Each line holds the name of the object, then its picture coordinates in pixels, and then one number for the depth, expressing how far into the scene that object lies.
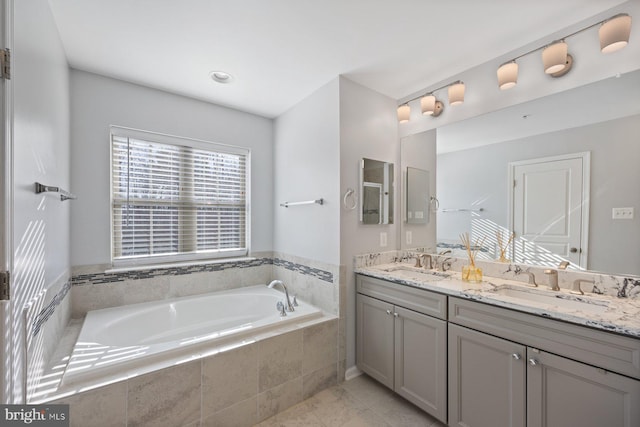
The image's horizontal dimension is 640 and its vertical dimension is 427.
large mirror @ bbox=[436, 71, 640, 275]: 1.45
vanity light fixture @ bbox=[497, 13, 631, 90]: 1.34
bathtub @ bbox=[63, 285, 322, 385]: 1.46
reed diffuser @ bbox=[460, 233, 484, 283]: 1.85
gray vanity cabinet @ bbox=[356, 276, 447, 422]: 1.68
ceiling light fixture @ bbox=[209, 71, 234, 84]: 2.15
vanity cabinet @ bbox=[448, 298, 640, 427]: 1.08
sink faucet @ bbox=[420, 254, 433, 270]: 2.25
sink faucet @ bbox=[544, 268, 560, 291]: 1.55
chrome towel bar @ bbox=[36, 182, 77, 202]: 1.26
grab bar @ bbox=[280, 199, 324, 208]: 2.34
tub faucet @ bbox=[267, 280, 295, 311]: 2.18
